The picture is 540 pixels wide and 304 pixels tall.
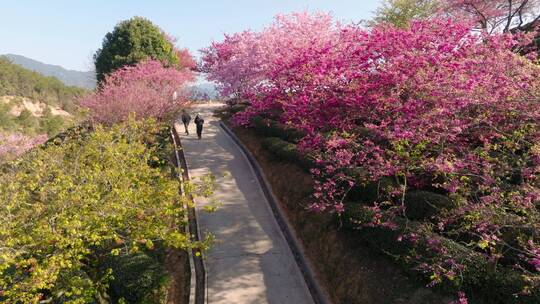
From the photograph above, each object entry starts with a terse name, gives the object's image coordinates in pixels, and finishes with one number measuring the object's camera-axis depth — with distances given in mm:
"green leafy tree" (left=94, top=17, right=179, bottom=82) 34625
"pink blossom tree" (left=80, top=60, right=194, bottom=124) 20875
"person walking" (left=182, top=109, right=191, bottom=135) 23344
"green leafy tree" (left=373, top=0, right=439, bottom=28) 30953
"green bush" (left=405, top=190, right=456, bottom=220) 9375
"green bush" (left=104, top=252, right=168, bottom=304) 9891
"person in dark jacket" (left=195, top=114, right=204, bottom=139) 22672
